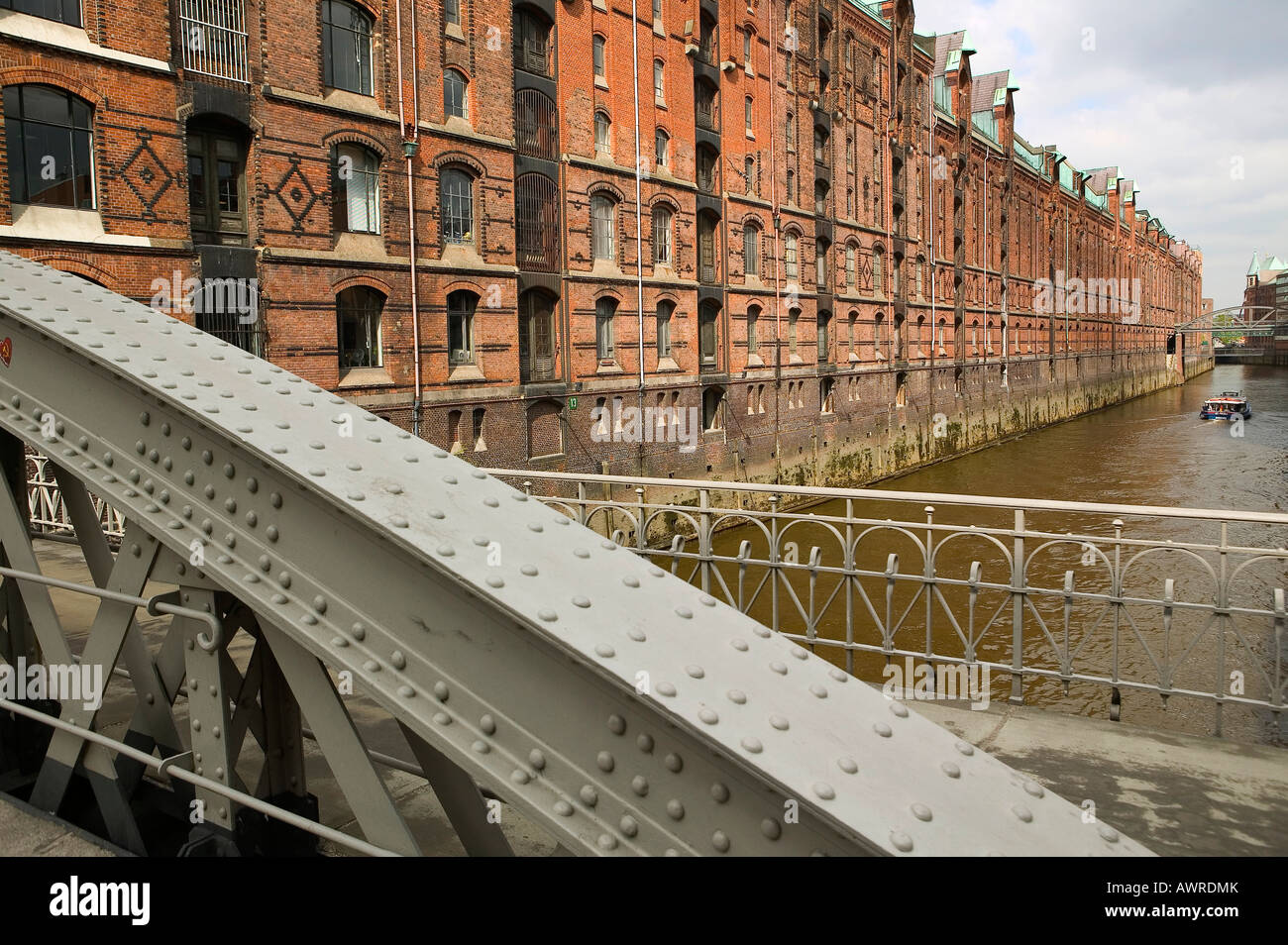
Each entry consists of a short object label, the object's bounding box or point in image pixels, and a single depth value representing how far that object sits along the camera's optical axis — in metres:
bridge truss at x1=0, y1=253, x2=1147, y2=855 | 1.57
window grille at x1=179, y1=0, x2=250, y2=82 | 13.82
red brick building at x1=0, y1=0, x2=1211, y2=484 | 13.25
